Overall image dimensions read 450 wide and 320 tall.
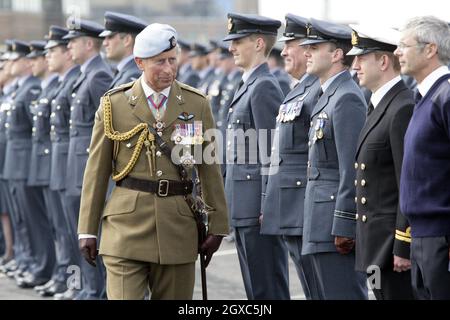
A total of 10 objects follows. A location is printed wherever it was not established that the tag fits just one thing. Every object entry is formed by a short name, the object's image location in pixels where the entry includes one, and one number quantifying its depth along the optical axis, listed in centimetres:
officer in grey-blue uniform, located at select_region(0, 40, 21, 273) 2592
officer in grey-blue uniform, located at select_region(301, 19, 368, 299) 1456
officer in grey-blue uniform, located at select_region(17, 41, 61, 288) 2325
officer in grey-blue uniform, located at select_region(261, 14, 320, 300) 1589
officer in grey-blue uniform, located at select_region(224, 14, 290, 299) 1719
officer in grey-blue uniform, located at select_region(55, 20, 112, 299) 2033
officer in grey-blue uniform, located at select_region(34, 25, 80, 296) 2158
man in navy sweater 1212
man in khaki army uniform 1361
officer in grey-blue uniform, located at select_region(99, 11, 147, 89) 1947
